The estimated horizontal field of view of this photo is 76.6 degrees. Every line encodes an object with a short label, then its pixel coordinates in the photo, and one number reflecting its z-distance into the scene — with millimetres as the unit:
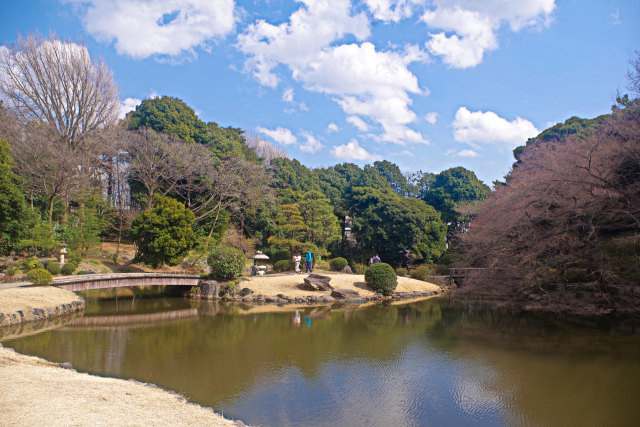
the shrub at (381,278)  19234
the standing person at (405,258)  26366
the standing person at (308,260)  22125
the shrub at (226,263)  18250
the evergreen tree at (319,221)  25484
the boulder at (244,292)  17875
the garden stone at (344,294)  18344
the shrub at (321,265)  24953
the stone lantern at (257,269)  21156
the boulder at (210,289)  17953
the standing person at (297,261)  22469
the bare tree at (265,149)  47469
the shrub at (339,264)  24016
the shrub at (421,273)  24484
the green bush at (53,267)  16719
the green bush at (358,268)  26012
